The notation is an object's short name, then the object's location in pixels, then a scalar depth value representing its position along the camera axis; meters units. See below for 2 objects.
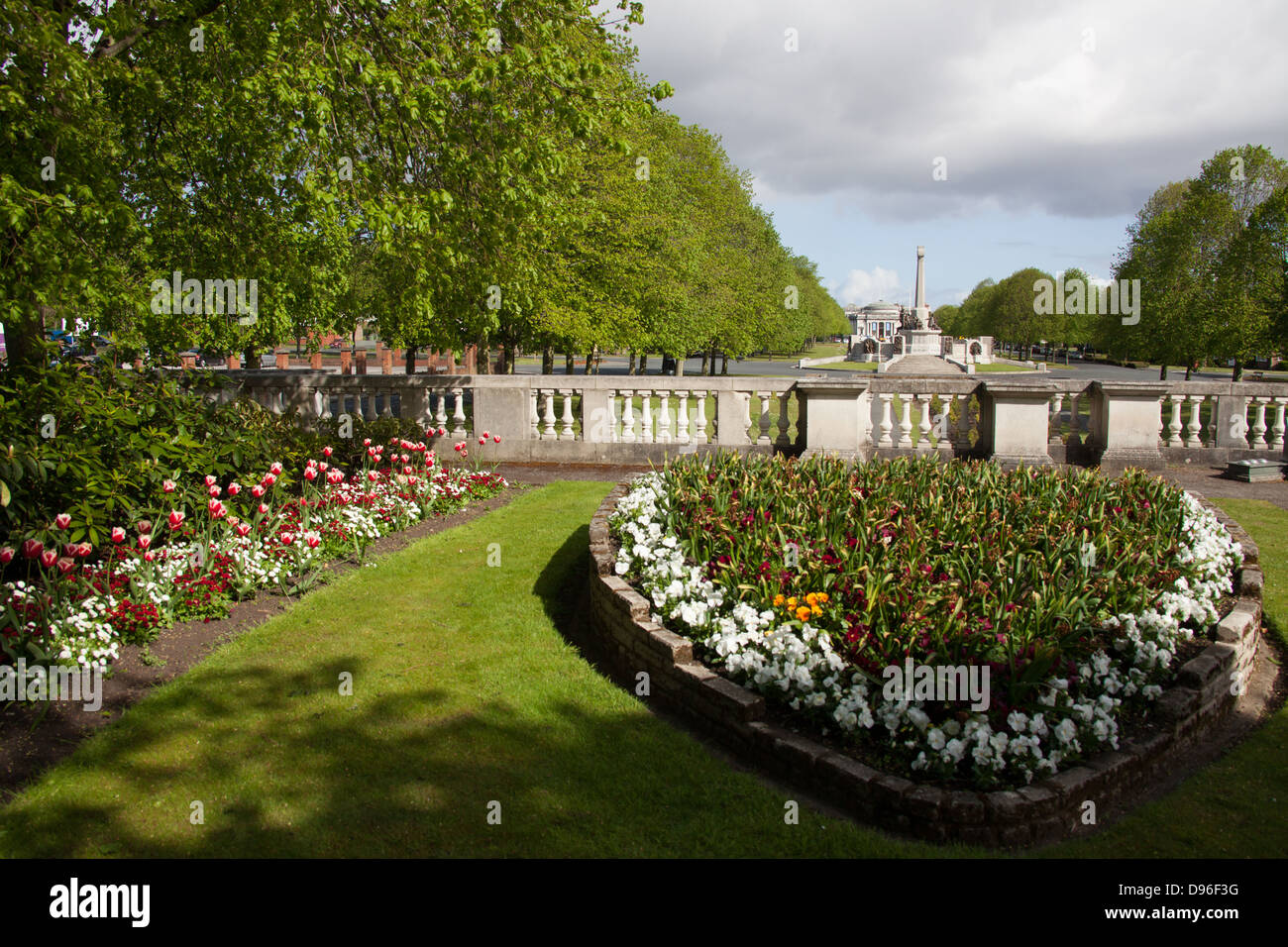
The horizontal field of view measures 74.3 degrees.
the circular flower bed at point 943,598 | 4.21
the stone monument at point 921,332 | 68.75
